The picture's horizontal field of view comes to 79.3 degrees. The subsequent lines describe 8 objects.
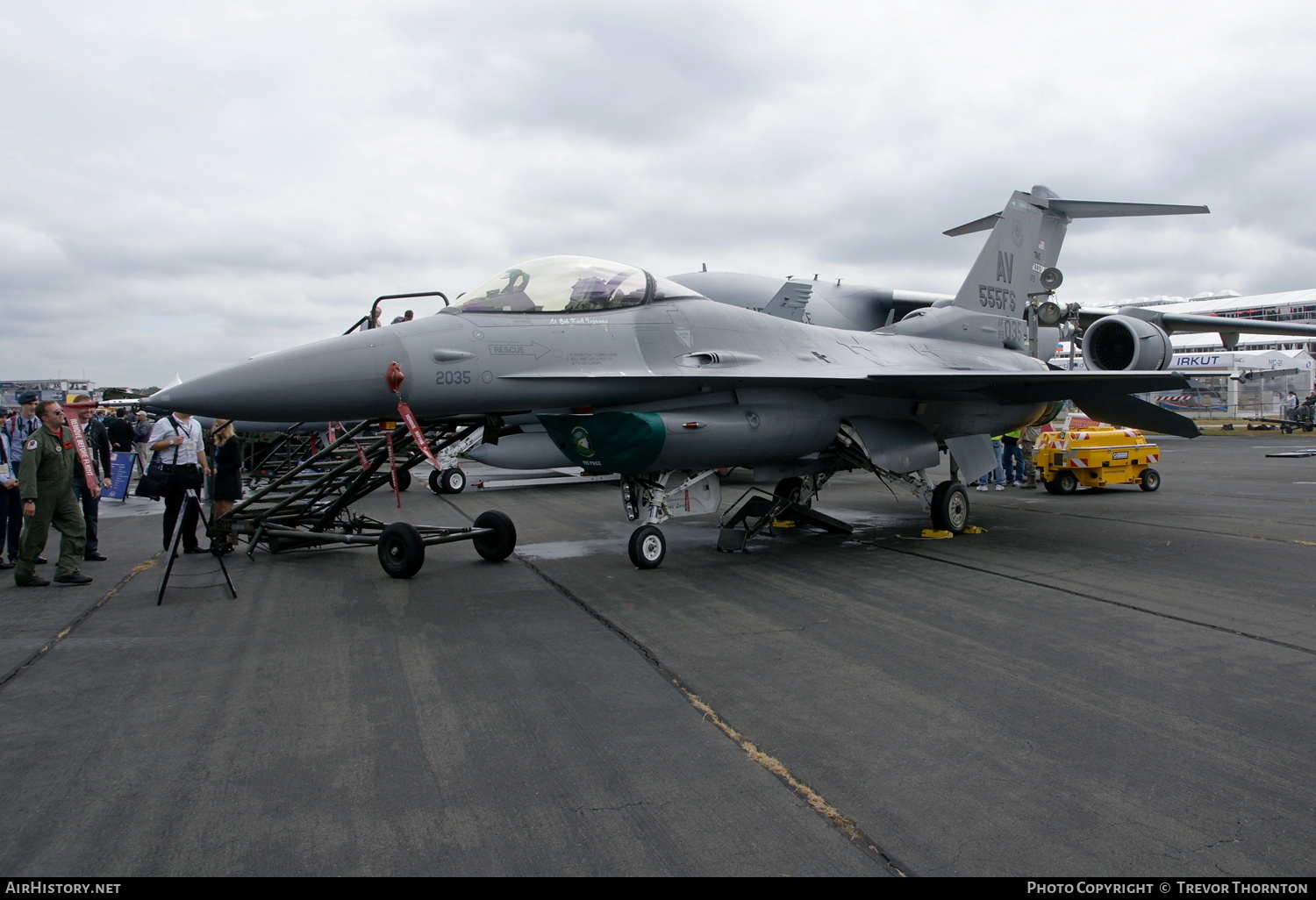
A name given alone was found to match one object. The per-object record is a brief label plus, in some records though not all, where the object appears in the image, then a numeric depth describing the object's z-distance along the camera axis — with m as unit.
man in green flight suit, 6.99
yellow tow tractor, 13.84
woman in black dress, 9.39
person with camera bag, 8.61
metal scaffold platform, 7.50
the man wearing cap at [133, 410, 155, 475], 19.84
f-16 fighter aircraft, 6.21
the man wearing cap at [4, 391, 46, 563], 8.22
